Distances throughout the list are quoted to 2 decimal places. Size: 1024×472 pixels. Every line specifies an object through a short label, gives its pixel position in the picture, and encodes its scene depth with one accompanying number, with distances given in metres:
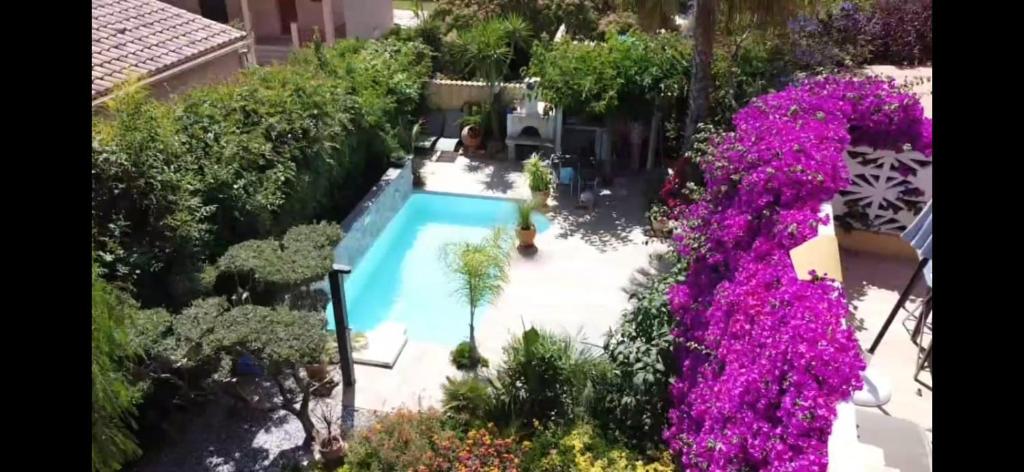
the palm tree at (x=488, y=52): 19.59
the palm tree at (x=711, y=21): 14.44
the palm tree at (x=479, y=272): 12.23
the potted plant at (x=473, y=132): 19.77
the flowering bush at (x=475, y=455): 8.76
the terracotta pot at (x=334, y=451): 9.88
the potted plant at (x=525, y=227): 15.41
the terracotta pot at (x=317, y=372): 11.56
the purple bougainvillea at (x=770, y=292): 6.31
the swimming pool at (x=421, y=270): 14.03
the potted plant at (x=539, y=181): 17.19
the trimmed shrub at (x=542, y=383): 9.72
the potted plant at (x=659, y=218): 15.27
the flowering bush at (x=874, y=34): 20.41
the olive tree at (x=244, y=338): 9.03
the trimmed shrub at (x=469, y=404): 10.03
